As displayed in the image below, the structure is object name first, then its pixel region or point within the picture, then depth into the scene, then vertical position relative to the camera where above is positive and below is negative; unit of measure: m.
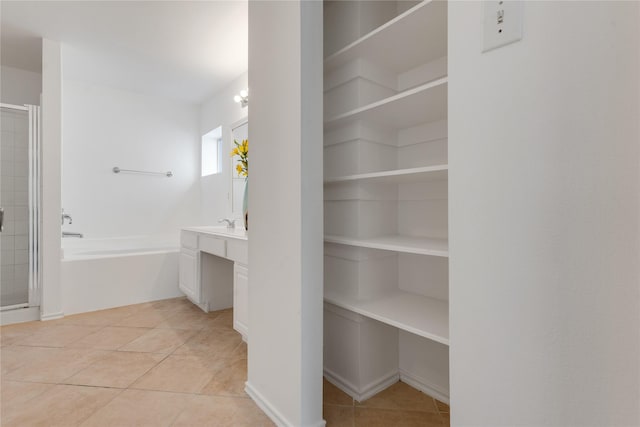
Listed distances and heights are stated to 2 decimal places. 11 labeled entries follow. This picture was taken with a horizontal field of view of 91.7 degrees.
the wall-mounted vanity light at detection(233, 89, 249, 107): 3.14 +1.20
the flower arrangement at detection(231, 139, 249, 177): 2.23 +0.46
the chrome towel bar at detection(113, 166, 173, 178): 3.68 +0.54
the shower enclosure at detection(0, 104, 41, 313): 2.62 +0.09
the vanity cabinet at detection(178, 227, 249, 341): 2.25 -0.48
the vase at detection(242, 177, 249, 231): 2.26 +0.02
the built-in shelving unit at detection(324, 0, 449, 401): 1.41 +0.06
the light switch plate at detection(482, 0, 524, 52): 0.74 +0.47
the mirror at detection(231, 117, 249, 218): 3.37 +0.38
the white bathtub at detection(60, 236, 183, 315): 2.75 -0.57
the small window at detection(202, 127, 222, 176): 3.99 +0.82
